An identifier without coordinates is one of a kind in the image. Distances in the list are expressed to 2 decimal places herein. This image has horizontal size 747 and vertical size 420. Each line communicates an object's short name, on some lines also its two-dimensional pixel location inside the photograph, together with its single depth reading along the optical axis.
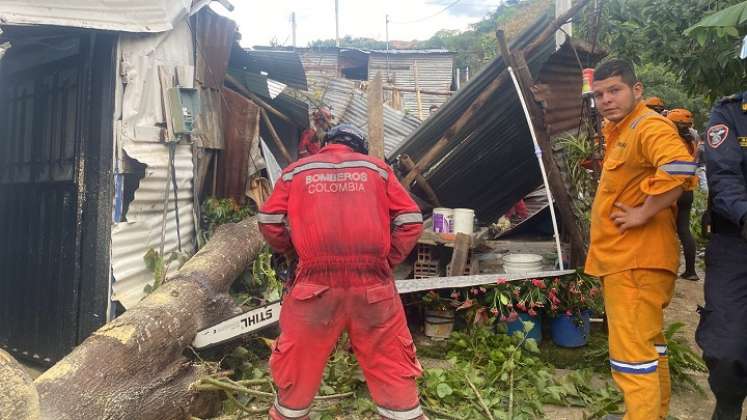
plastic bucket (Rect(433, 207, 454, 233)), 5.11
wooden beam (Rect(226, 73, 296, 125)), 6.76
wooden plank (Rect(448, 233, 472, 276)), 4.93
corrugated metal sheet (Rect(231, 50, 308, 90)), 6.95
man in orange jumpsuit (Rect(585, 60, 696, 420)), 2.66
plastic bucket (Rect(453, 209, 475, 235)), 5.03
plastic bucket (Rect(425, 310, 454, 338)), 4.73
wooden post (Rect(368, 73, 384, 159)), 4.54
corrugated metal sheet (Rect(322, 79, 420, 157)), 10.65
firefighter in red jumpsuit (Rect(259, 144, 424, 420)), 2.74
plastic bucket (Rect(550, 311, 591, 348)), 4.46
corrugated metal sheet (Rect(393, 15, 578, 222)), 4.93
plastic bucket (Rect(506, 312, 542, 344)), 4.54
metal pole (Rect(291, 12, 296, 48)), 30.09
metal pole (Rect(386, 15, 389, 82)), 20.88
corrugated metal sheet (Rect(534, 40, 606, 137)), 5.02
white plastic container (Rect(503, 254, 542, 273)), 4.79
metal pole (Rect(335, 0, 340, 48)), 27.00
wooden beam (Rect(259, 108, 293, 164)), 7.02
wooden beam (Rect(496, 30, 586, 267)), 4.52
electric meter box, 4.77
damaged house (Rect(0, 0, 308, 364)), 4.29
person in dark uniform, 2.58
